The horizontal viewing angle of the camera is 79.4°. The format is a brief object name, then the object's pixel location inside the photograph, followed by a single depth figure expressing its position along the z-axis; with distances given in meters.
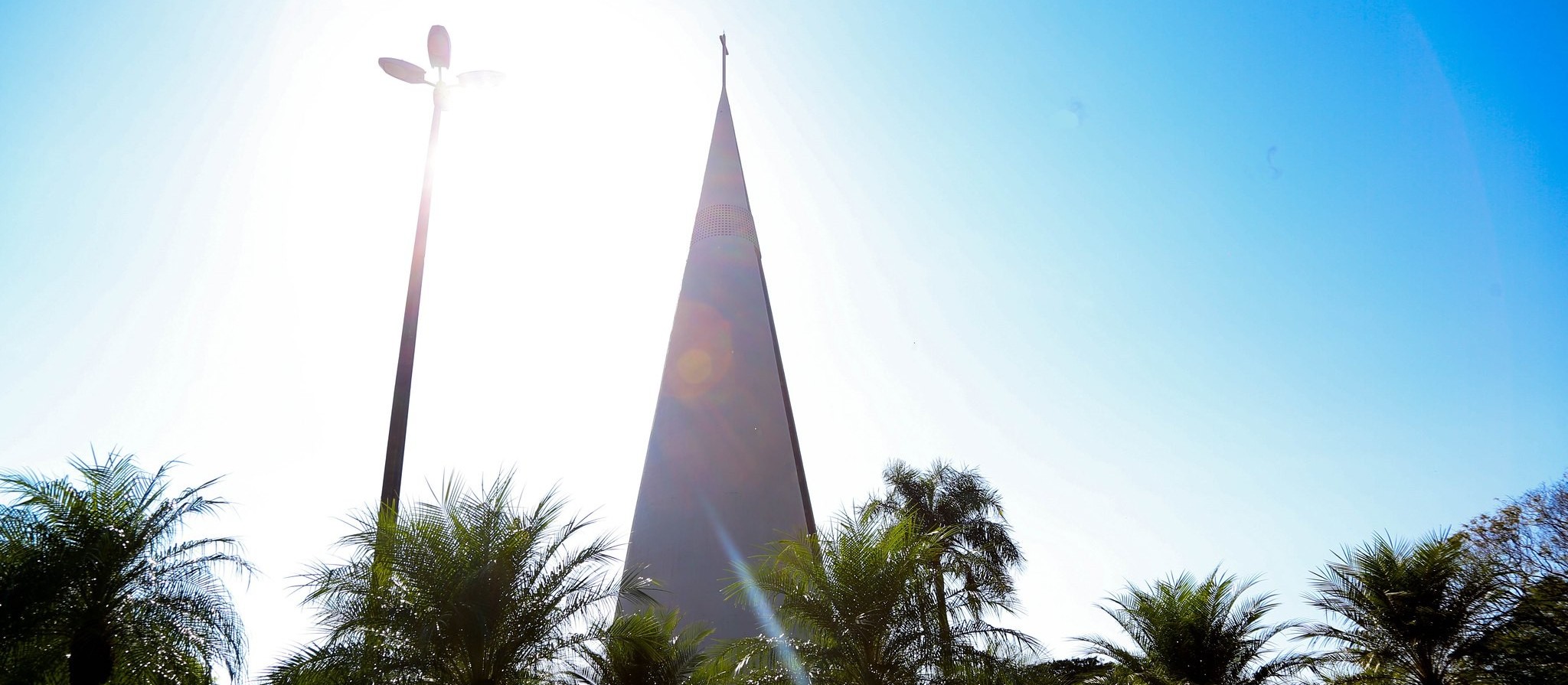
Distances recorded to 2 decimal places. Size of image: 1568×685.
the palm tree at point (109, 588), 8.89
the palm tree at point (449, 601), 8.19
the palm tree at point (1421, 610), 12.09
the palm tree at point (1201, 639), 13.57
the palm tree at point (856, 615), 10.19
